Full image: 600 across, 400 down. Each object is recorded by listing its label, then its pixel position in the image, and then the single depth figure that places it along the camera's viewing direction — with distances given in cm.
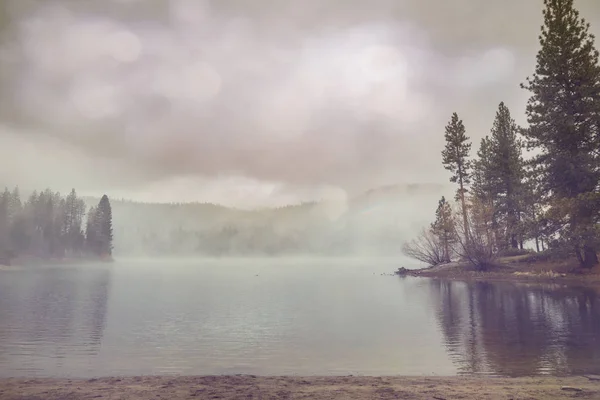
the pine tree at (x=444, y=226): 6219
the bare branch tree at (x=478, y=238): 5681
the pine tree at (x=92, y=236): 13950
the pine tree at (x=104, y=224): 13700
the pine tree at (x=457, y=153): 6762
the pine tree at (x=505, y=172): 6212
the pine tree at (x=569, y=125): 4017
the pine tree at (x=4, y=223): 11344
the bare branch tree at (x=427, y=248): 7169
